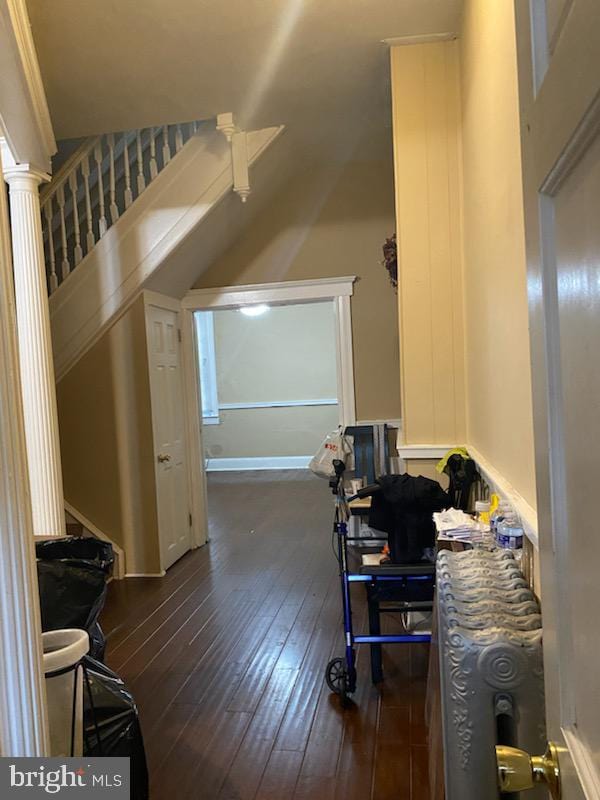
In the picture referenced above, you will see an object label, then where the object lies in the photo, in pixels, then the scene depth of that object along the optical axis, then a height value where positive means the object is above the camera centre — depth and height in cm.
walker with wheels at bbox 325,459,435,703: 248 -96
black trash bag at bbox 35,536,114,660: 187 -63
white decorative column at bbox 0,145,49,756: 133 -42
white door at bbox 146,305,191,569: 446 -29
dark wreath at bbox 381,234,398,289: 368 +82
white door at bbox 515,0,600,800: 59 +4
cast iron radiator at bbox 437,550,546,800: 125 -70
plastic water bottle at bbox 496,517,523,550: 170 -47
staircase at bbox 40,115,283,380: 395 +128
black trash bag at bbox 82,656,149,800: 172 -98
